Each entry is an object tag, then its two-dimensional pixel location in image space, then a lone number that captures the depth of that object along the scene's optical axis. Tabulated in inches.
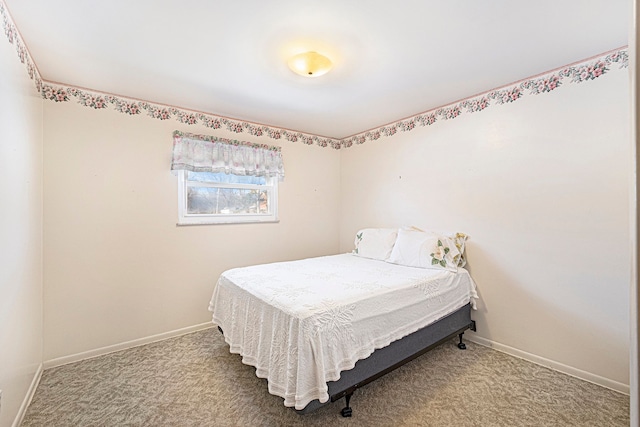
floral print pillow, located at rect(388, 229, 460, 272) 105.2
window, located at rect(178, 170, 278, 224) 119.8
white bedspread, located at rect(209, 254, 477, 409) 63.4
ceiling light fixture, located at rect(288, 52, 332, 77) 77.6
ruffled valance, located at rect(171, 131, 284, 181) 115.1
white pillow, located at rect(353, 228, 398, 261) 124.7
